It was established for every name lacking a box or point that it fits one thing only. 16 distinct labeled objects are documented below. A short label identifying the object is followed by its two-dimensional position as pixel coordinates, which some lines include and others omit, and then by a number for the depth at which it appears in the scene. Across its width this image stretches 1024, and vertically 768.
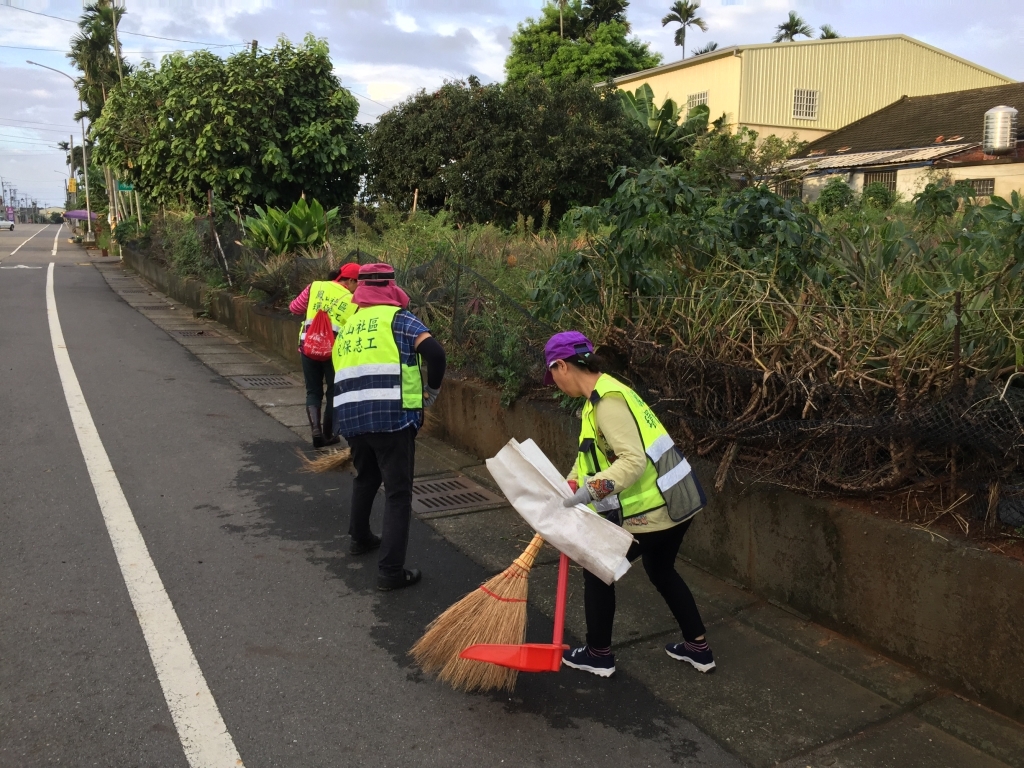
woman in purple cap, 3.49
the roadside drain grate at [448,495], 6.14
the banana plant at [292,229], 13.47
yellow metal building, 27.92
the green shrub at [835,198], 12.45
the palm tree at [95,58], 39.94
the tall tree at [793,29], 50.63
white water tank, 18.88
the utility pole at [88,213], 48.12
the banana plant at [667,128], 21.41
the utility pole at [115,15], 31.98
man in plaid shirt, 4.59
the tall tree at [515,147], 17.36
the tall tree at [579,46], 39.81
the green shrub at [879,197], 13.94
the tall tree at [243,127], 16.66
